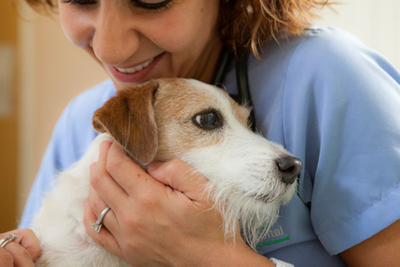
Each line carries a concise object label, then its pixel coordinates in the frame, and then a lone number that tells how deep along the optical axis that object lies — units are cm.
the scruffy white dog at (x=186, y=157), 61
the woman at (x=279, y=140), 60
